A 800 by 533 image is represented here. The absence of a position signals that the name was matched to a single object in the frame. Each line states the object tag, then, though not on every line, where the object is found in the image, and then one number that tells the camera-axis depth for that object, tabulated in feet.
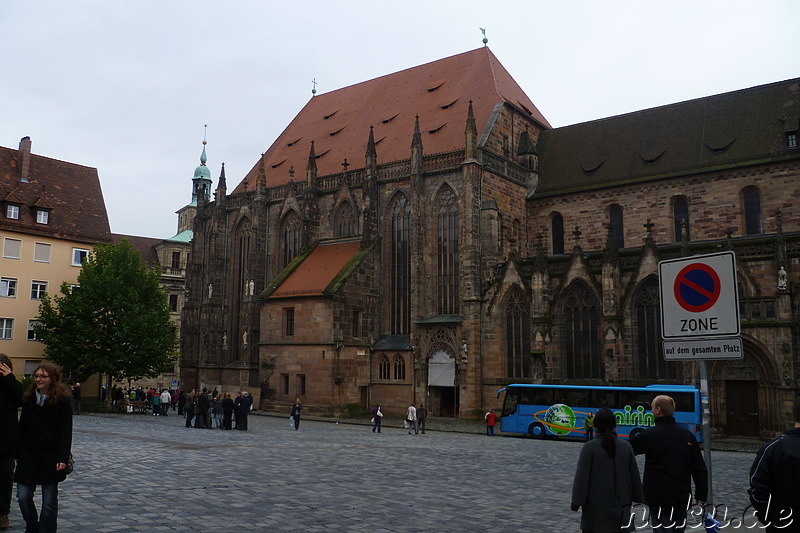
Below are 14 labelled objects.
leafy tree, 113.29
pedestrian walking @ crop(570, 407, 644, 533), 18.35
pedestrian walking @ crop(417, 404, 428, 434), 92.27
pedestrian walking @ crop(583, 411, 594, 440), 80.01
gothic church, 97.25
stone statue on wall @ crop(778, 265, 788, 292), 84.84
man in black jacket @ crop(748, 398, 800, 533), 16.17
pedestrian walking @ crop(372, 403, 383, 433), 91.56
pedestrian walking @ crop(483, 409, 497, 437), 88.38
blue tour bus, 78.79
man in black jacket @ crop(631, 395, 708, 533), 20.38
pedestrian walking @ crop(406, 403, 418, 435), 91.97
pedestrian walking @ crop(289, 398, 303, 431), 90.58
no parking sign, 19.98
